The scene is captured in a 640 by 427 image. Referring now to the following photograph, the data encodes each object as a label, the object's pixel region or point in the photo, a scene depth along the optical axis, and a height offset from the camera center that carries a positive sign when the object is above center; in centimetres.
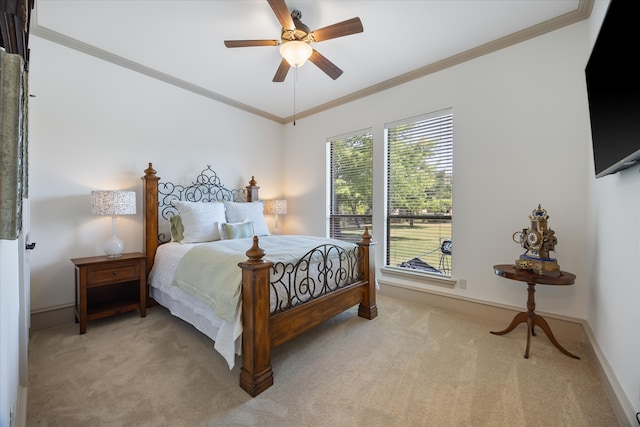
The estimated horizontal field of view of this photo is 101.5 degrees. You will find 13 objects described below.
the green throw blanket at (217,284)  171 -63
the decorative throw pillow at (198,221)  294 -11
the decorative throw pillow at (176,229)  302 -20
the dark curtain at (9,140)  62 +17
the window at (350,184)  381 +43
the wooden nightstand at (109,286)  238 -79
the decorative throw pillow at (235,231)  301 -22
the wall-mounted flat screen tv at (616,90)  103 +58
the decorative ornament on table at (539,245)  206 -26
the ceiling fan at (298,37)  192 +140
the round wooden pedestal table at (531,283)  196 -52
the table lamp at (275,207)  441 +9
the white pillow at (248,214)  345 -3
